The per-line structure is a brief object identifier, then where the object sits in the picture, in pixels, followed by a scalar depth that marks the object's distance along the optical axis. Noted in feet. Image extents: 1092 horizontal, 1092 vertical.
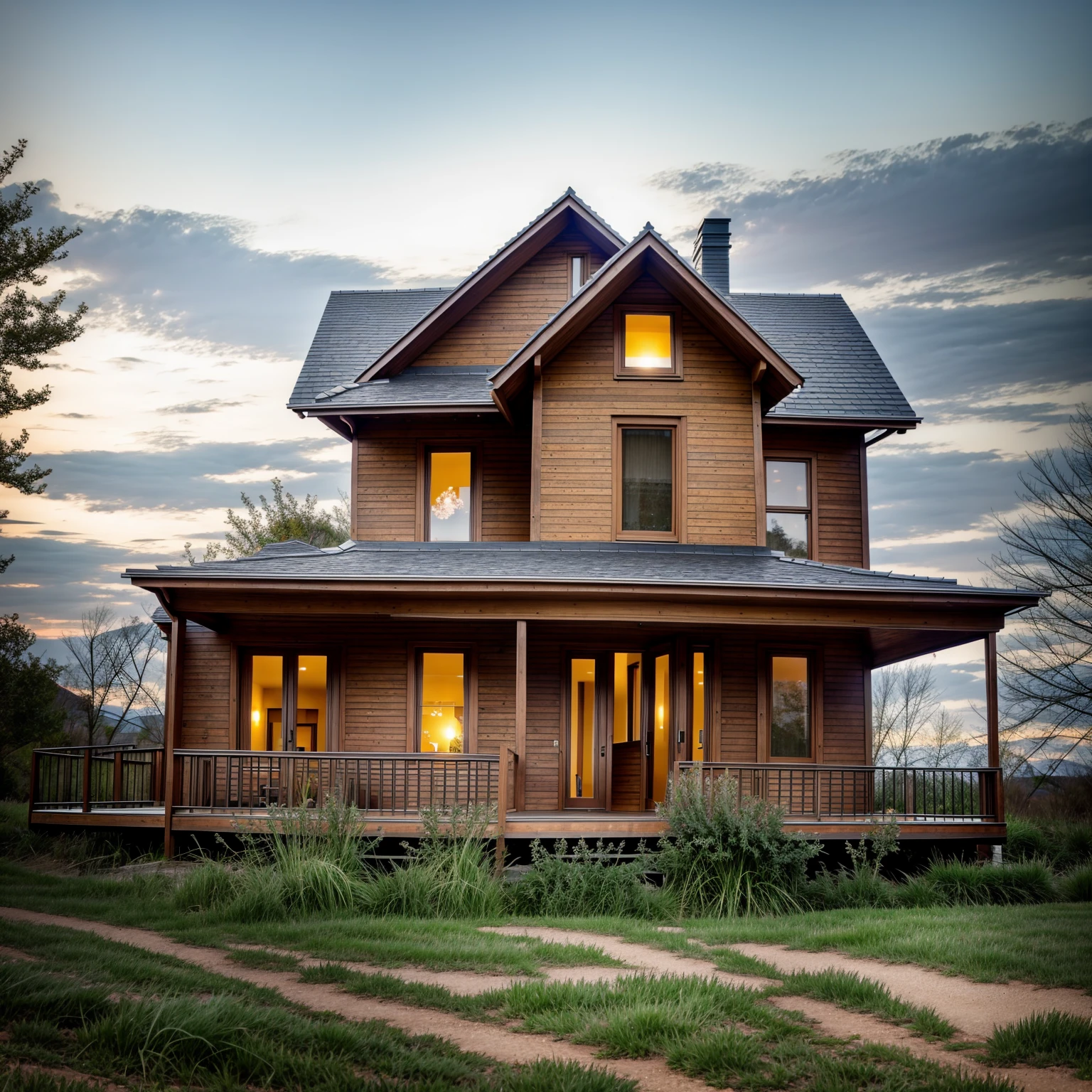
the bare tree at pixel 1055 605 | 85.25
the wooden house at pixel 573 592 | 47.11
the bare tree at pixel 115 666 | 132.16
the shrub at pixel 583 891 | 36.52
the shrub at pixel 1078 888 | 40.93
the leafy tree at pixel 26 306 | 74.69
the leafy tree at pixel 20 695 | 83.25
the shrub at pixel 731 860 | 37.27
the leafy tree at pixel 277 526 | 121.08
